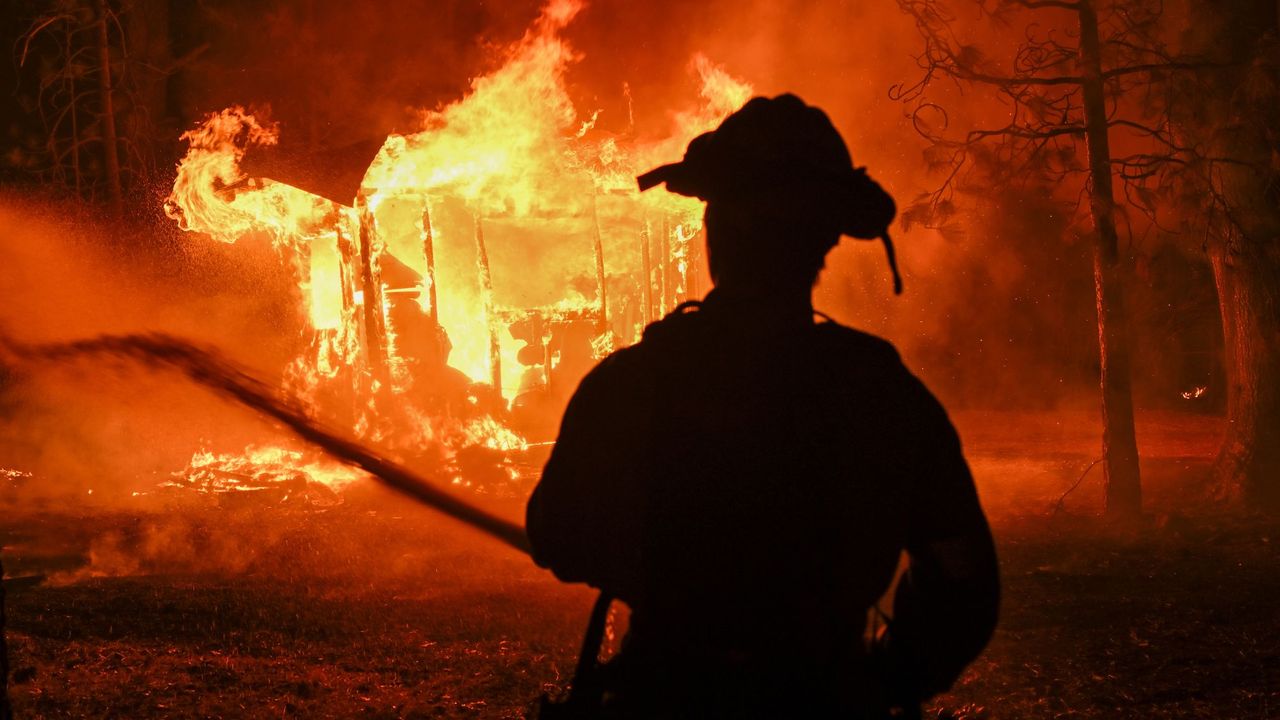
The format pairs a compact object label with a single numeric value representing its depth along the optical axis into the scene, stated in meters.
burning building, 12.74
